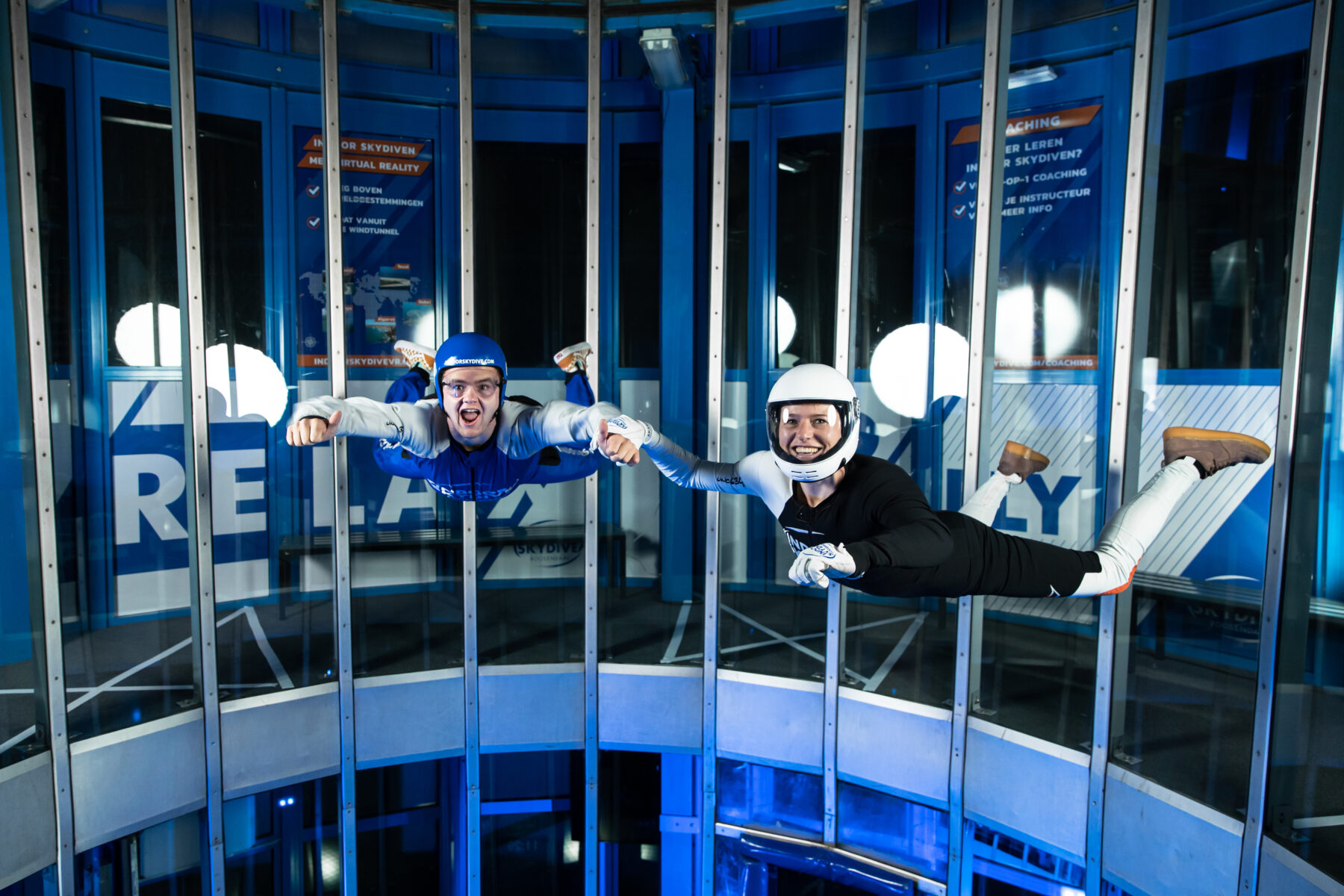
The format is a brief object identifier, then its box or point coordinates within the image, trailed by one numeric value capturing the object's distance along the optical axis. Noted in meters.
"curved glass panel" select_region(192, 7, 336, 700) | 4.99
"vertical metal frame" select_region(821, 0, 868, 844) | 4.93
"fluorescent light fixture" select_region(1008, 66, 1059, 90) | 4.55
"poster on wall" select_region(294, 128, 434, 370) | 5.26
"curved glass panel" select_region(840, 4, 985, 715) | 4.89
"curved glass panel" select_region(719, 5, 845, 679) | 5.30
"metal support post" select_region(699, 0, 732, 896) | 5.20
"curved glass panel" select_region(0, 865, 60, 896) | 4.53
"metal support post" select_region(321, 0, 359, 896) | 5.11
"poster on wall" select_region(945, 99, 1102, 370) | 4.53
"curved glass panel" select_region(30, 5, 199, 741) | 4.49
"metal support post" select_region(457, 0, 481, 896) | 5.25
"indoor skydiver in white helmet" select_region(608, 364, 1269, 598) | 3.08
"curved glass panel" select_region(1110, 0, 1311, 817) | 3.95
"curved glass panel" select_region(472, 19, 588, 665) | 5.51
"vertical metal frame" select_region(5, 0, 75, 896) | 4.25
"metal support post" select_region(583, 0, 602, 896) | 5.28
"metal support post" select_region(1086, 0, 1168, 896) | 4.11
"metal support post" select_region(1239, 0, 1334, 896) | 3.55
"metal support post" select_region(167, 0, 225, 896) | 4.79
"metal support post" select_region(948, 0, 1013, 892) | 4.55
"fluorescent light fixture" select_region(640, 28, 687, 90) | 5.11
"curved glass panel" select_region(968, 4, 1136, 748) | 4.45
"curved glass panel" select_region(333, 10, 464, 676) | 5.32
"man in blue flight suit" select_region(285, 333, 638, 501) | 3.84
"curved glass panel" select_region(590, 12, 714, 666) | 5.71
